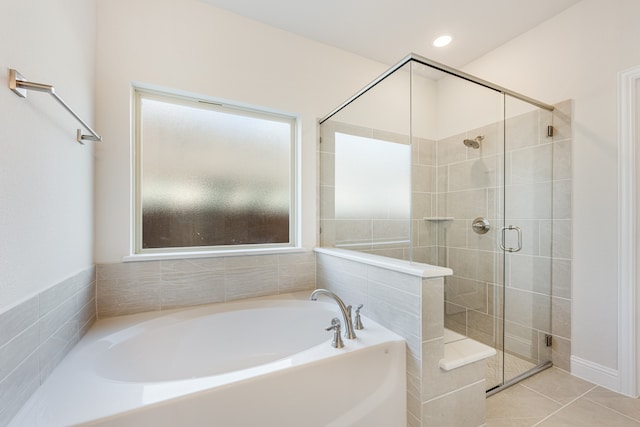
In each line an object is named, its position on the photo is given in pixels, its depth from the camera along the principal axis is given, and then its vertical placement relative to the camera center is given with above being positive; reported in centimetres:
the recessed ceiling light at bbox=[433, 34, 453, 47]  220 +146
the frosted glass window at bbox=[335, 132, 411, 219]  217 +31
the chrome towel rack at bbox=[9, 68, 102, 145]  82 +41
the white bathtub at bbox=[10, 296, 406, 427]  86 -68
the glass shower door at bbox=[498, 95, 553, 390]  198 -17
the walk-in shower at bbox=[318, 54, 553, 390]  195 +15
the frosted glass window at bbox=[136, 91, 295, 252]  182 +28
